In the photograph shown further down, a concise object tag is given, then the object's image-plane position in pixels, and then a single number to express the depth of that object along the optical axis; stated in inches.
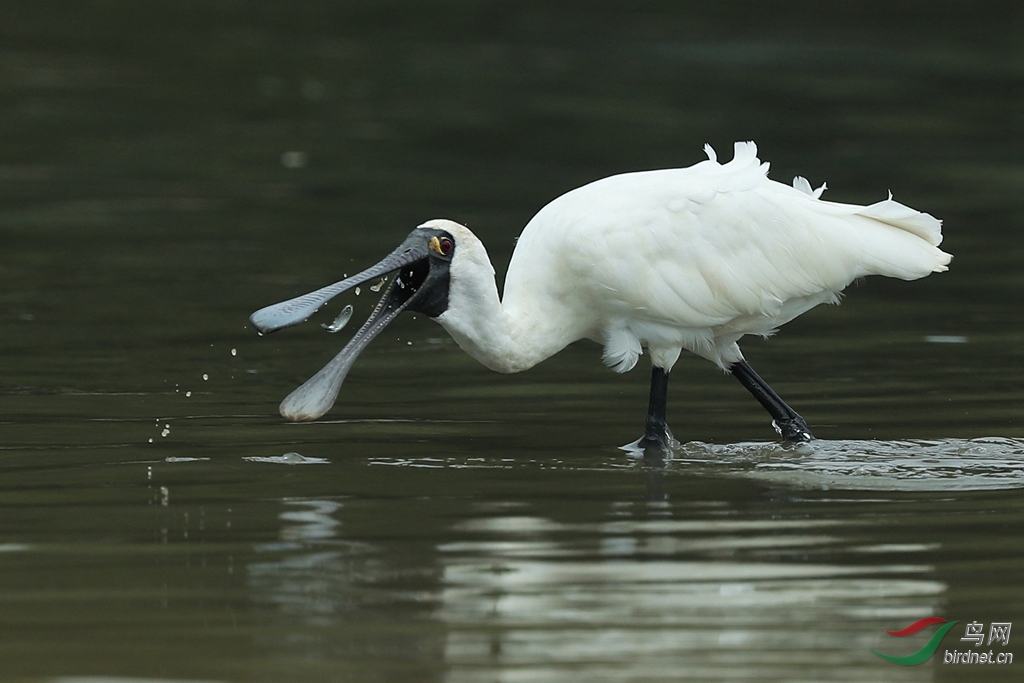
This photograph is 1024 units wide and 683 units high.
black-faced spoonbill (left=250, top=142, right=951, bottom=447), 689.0
